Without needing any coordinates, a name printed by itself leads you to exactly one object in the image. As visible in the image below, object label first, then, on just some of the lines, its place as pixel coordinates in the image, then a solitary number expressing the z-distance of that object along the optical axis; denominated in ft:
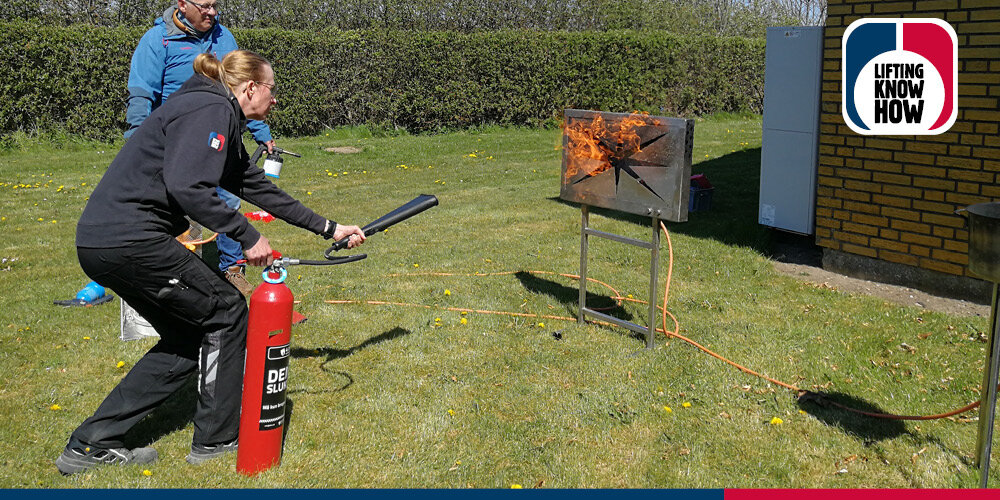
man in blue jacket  20.25
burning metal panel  18.51
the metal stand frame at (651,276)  19.10
